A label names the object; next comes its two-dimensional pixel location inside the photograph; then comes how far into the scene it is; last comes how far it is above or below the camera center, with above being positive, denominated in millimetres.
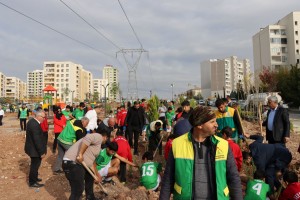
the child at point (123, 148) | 6062 -900
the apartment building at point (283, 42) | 55469 +13119
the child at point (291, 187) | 3861 -1188
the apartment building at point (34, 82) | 162250 +16592
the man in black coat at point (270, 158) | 4699 -926
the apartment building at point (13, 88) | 140250 +11977
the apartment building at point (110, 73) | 158738 +20590
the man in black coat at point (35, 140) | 6059 -672
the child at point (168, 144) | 5682 -772
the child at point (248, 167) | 5796 -1450
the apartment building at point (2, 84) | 129750 +12677
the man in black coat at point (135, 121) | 8727 -429
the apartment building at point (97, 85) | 172750 +15154
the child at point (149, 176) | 5238 -1308
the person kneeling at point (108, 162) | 5824 -1168
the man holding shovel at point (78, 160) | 4258 -810
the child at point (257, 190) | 4031 -1267
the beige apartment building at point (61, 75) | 121812 +15214
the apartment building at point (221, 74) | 99875 +12096
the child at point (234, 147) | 4613 -698
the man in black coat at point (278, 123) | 5543 -380
